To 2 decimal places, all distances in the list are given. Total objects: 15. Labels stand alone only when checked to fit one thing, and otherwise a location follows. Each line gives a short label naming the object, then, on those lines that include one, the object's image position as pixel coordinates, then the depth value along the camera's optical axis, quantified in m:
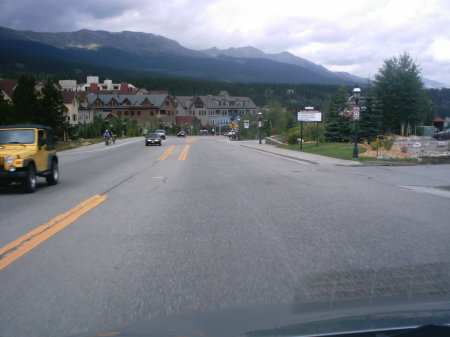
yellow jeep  13.02
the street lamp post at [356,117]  25.27
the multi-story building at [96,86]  165.25
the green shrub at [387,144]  28.77
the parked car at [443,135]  53.47
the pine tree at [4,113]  58.19
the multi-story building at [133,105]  136.38
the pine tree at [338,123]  42.57
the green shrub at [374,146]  29.05
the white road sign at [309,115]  38.28
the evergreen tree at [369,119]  41.59
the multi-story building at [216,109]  165.88
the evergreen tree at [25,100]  66.00
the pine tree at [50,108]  70.69
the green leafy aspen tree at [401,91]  52.69
